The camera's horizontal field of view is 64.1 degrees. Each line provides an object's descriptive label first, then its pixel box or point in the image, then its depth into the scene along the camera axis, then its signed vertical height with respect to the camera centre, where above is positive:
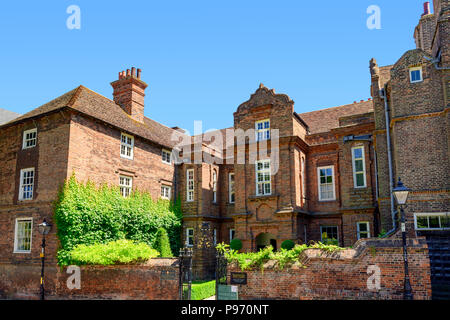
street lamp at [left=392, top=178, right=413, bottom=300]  10.79 -0.36
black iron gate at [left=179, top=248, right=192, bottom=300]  14.27 -1.85
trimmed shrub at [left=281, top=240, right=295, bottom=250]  20.58 -1.09
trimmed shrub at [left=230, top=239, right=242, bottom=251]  22.56 -1.17
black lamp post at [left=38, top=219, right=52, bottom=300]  17.03 -0.10
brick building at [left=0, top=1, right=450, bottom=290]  16.98 +3.92
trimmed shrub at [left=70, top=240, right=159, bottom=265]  16.17 -1.26
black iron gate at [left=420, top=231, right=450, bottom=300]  12.57 -1.46
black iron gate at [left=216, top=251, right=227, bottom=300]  14.02 -1.64
